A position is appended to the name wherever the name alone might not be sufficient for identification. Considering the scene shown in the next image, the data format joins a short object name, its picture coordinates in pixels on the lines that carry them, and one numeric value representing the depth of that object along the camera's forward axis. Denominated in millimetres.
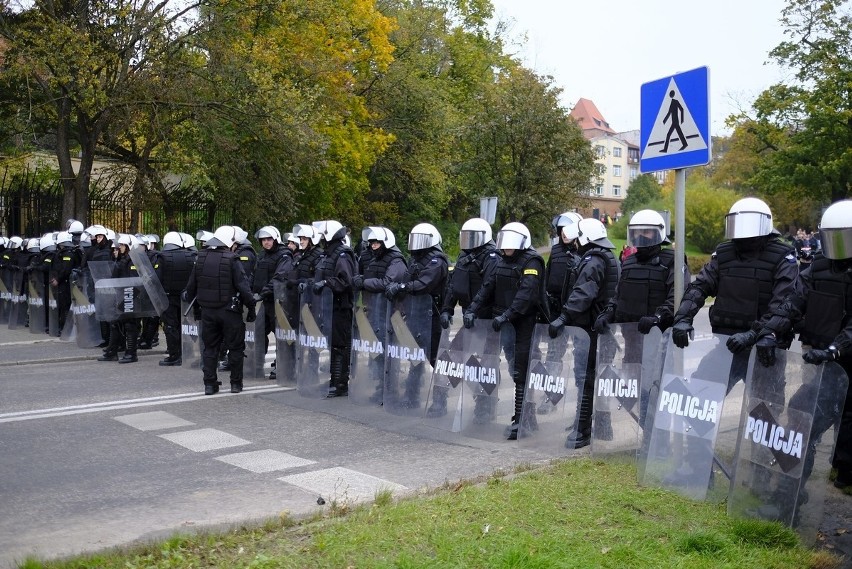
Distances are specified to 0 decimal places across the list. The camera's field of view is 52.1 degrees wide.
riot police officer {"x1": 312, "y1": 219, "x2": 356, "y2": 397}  10172
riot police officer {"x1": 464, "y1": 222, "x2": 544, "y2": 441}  8016
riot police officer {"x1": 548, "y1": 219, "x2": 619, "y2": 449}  7574
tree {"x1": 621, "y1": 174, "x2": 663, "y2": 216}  71894
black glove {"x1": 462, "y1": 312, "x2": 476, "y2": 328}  8234
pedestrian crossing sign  5938
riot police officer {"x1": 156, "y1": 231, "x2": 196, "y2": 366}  12664
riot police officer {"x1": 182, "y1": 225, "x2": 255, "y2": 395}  10180
